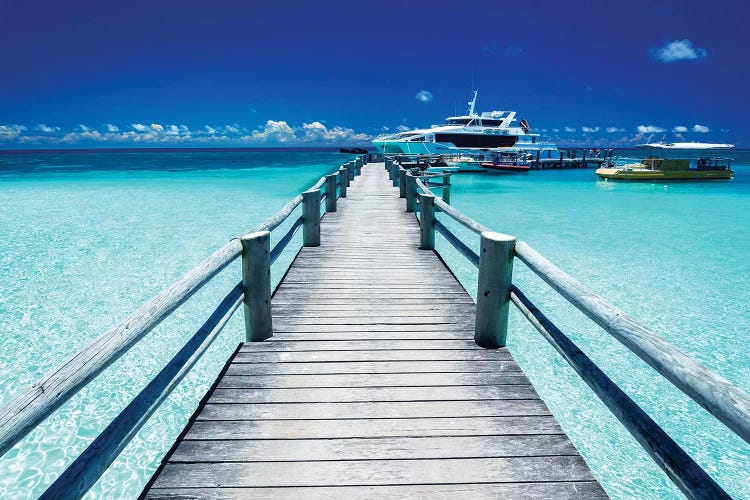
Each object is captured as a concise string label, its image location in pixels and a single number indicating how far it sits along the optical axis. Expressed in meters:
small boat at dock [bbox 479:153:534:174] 46.62
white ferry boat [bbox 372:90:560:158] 50.44
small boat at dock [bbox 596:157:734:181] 40.59
